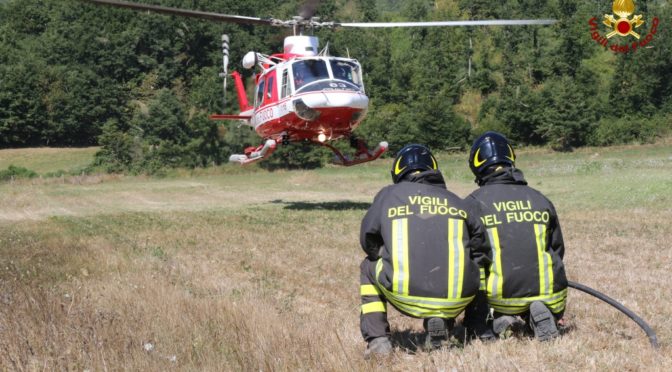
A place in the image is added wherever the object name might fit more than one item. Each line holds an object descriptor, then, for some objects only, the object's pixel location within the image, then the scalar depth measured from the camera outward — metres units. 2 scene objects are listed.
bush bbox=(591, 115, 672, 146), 53.81
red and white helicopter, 17.29
